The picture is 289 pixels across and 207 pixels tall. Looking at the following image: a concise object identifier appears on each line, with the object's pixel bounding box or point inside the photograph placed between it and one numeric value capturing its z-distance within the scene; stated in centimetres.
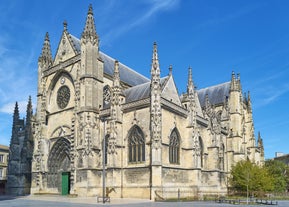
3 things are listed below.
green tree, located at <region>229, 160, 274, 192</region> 3625
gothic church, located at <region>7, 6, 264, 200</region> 2950
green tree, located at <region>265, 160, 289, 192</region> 5120
